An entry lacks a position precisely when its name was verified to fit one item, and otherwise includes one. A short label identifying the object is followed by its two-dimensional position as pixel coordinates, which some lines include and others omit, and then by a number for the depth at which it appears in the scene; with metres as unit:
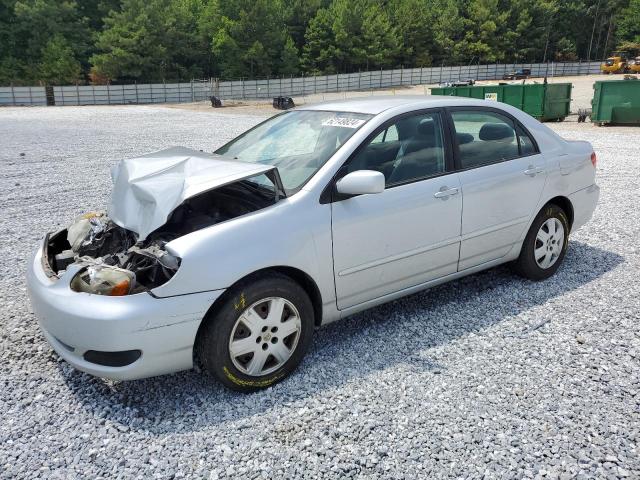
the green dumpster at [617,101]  18.09
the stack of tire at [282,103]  34.50
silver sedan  2.84
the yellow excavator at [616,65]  60.72
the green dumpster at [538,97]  20.55
